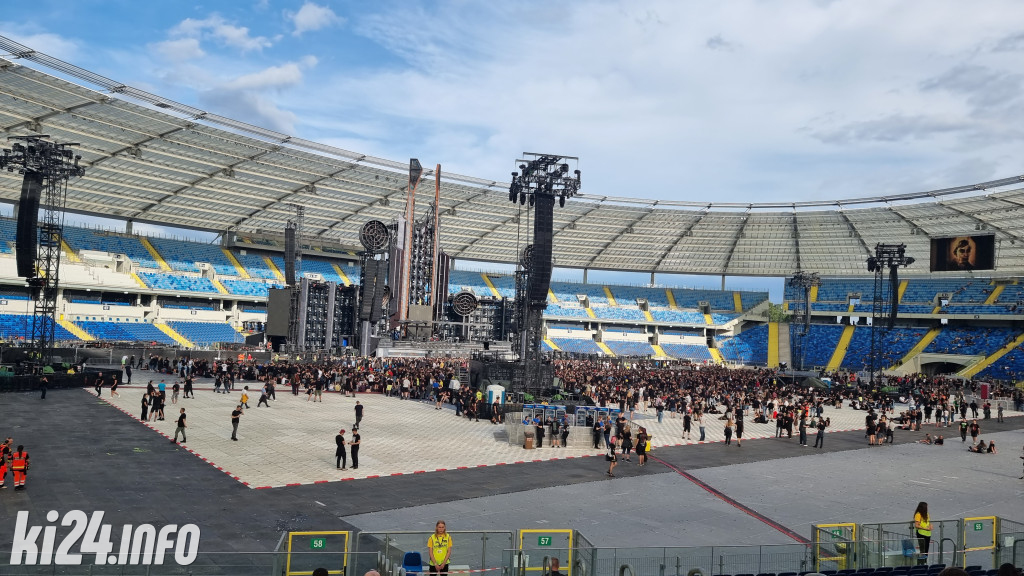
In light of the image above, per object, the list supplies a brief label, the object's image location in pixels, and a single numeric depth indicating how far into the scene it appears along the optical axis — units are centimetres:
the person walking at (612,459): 1835
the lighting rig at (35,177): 3055
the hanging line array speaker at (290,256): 5475
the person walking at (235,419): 2041
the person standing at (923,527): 1070
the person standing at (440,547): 845
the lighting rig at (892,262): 4822
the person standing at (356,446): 1766
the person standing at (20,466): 1375
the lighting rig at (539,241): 3119
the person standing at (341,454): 1738
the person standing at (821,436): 2479
